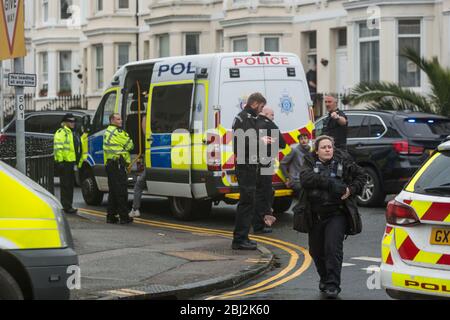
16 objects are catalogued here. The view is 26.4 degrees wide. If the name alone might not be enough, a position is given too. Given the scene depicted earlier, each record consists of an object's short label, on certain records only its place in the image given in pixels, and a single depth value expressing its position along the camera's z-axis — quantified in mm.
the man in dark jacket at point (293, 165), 15609
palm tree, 23219
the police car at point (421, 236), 7535
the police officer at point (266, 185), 14533
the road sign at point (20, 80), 11133
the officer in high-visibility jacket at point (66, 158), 17406
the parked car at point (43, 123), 24625
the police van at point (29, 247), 6906
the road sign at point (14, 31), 10719
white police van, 15438
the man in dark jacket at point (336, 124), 15180
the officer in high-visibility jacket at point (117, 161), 15938
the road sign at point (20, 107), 11289
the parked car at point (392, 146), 17484
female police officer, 9336
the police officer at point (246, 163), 12562
